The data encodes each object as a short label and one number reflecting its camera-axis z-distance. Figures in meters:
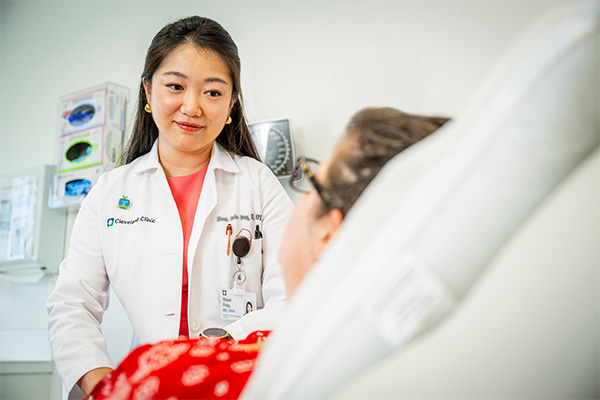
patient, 0.54
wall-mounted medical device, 1.78
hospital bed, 0.38
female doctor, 1.31
